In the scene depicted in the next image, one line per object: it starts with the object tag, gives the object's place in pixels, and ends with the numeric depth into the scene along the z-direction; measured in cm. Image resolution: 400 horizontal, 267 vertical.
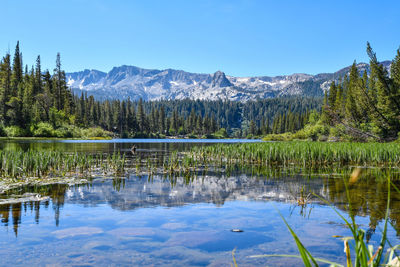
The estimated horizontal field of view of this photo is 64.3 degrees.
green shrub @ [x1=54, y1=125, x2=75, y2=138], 8388
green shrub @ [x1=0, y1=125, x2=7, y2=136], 7291
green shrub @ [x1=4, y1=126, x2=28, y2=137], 7331
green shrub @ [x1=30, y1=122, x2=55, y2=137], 7894
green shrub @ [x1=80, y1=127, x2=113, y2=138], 9699
